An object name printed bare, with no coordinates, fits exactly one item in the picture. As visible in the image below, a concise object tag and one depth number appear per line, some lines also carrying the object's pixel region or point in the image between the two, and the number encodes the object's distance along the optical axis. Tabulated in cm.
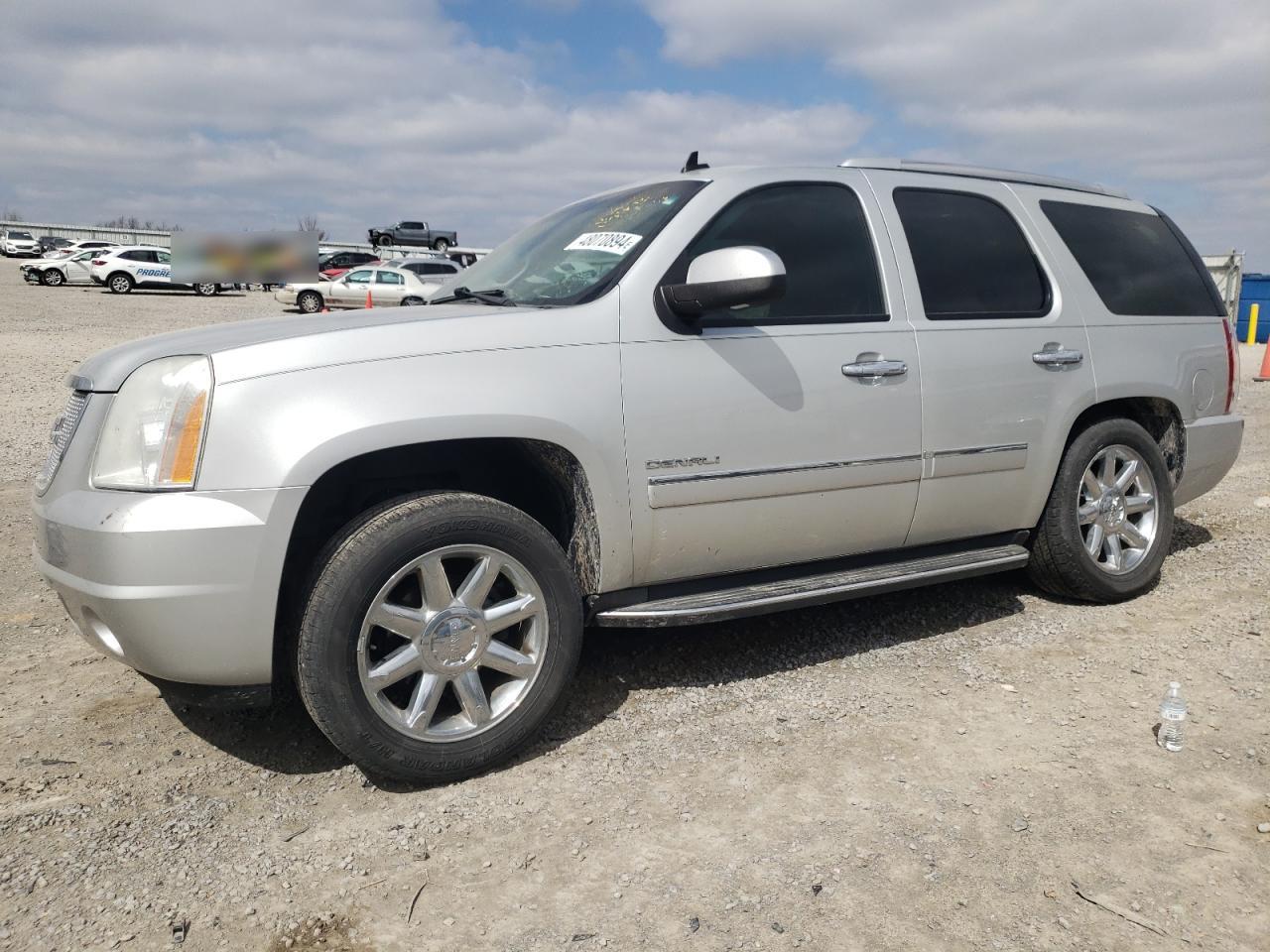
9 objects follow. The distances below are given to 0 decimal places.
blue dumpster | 2177
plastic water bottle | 319
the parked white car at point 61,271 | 3206
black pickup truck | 5153
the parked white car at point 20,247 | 5224
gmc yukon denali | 277
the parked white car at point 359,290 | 2570
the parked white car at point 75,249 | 3350
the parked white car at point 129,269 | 3031
